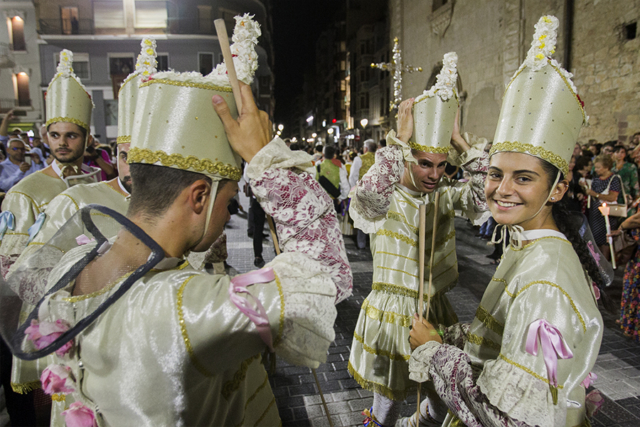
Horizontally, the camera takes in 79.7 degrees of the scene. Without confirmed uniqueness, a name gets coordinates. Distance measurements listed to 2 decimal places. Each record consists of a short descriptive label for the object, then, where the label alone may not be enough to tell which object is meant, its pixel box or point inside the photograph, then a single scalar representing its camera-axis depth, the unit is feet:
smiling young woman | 4.44
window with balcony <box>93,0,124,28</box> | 84.64
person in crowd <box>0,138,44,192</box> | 21.71
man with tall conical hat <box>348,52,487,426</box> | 8.91
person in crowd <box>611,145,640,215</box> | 21.97
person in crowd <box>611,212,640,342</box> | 15.19
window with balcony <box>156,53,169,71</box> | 83.07
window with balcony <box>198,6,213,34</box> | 87.08
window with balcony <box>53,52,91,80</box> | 84.53
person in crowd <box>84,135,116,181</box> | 17.53
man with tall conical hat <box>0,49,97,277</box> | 9.04
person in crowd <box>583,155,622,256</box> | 21.72
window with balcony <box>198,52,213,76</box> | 86.58
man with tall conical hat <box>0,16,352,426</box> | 3.29
